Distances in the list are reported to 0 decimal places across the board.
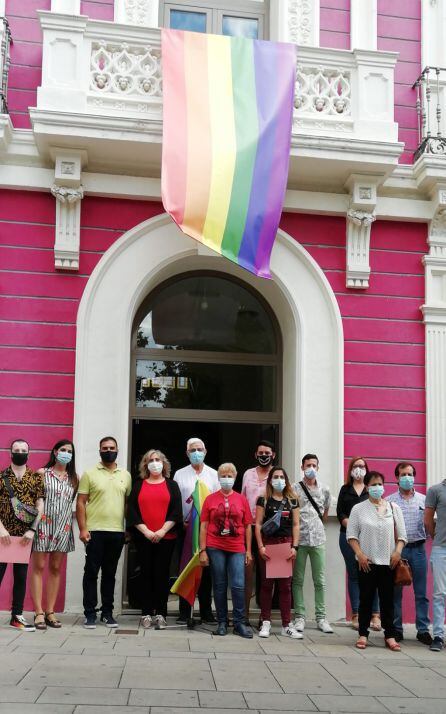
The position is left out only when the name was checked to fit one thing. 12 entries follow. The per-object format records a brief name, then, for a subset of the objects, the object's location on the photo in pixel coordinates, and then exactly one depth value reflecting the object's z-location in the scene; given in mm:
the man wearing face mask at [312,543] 8930
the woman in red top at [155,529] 8617
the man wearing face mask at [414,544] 8773
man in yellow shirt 8516
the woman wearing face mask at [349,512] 9102
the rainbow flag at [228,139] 9414
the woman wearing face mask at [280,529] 8570
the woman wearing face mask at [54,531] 8477
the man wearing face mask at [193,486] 8930
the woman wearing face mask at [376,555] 8195
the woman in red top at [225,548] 8375
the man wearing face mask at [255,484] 9008
